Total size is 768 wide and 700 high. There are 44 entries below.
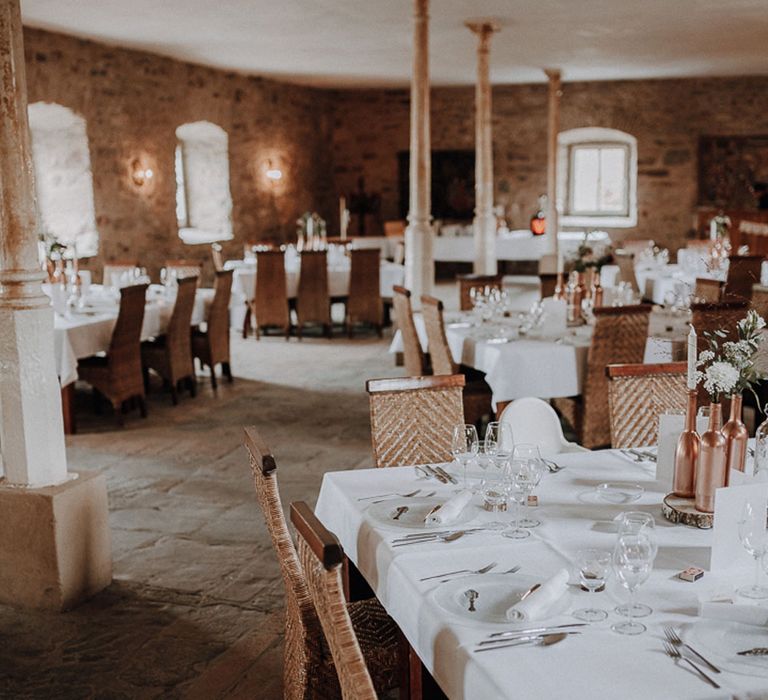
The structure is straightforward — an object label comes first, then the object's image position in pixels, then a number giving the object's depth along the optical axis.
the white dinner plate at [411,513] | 2.40
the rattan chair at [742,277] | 7.28
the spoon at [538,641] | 1.75
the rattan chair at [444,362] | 5.27
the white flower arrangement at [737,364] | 2.31
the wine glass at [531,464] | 2.44
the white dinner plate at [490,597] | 1.88
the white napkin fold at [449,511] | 2.40
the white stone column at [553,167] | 12.71
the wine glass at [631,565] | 1.84
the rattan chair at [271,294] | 9.48
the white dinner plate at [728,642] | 1.67
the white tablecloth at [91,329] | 6.00
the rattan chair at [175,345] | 6.76
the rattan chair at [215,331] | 7.35
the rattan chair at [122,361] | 6.10
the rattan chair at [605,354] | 5.08
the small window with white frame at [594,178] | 16.06
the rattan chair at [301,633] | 2.27
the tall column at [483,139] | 9.30
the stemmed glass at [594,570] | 1.97
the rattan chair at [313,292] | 9.66
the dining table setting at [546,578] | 1.67
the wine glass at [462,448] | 2.72
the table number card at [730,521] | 2.07
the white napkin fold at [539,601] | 1.86
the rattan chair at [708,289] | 6.52
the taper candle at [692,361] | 2.44
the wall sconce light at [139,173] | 11.32
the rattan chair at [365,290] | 9.77
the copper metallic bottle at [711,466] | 2.39
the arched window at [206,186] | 13.55
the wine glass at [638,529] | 1.89
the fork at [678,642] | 1.67
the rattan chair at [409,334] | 5.75
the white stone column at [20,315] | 3.34
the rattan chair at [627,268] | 9.23
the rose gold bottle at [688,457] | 2.47
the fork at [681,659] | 1.62
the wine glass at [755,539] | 1.99
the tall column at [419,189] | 7.49
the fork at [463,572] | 2.09
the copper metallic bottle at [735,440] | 2.41
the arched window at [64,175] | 10.39
